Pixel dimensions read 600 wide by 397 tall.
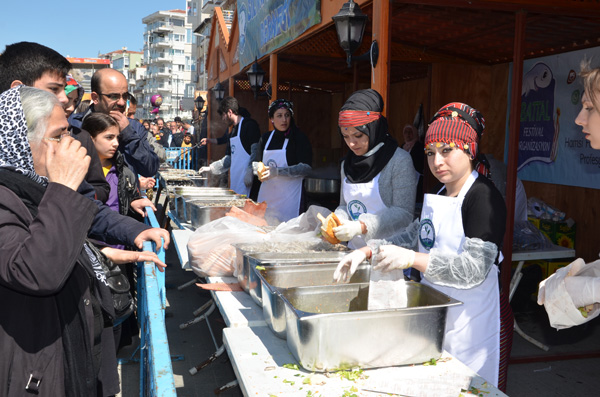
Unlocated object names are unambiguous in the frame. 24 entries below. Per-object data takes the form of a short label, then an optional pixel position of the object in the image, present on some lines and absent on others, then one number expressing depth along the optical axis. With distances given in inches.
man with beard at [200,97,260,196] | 258.2
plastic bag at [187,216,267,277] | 107.9
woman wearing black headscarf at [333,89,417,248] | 103.3
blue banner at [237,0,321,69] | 208.7
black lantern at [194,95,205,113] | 771.3
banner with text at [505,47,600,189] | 209.9
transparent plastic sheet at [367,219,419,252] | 94.1
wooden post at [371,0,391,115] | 142.0
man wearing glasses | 140.7
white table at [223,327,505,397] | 57.7
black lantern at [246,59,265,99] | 319.3
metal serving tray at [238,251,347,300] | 87.5
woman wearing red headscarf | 77.7
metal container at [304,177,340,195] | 252.5
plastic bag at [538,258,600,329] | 54.4
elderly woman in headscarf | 51.7
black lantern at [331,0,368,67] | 151.9
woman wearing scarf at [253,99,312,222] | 193.2
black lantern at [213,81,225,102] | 501.2
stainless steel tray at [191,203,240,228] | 156.1
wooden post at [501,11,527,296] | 144.7
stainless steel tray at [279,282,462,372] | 59.4
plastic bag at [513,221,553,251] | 160.1
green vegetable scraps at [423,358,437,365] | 64.5
